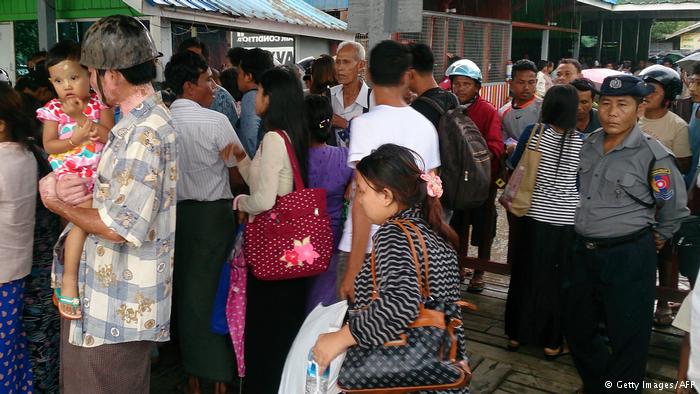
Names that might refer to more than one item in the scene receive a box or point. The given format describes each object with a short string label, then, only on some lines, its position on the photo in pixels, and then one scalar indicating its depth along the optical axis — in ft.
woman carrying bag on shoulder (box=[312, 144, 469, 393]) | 6.44
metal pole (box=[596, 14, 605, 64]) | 73.00
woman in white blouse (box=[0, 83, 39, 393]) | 8.77
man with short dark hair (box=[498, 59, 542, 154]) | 17.53
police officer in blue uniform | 10.43
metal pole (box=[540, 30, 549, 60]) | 58.65
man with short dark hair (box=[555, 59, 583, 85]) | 19.32
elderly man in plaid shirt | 7.05
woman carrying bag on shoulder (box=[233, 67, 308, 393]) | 9.70
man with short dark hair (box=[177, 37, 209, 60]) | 16.99
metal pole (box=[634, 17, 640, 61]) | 76.54
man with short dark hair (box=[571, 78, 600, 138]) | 14.74
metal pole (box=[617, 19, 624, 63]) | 76.71
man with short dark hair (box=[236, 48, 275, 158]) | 14.42
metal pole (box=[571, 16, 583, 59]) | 65.72
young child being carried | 8.96
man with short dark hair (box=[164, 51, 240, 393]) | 10.31
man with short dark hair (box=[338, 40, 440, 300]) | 9.08
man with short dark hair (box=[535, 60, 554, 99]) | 34.37
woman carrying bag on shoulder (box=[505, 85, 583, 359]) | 12.35
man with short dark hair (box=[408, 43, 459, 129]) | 11.43
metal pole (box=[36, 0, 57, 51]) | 20.59
